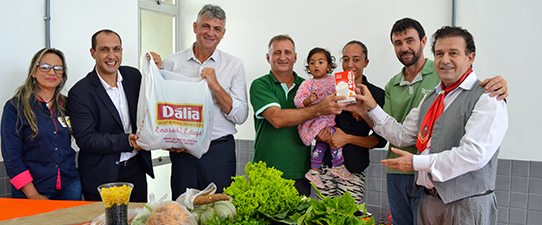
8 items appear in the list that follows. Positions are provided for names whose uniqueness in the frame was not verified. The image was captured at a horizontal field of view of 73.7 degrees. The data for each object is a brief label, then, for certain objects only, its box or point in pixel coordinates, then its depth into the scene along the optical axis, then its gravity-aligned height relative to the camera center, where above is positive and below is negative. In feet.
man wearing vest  5.45 -0.69
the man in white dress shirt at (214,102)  8.34 -0.18
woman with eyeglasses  7.72 -1.02
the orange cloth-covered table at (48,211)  5.21 -1.87
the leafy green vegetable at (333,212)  3.44 -1.11
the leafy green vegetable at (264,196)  3.89 -1.12
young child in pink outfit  7.96 -0.20
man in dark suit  7.53 -0.68
